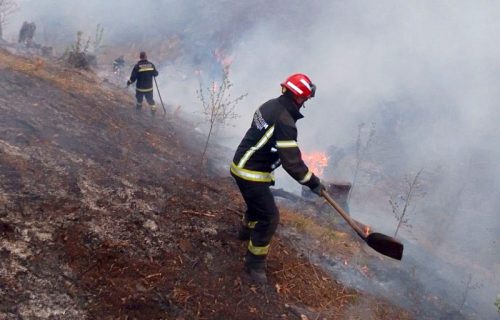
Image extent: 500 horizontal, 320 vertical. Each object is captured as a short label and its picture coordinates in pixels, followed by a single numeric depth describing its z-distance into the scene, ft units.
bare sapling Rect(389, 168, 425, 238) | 45.09
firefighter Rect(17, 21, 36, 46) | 48.24
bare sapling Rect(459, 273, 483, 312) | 22.27
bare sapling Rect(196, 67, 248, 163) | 59.09
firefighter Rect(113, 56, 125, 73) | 54.39
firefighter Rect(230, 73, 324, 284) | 11.80
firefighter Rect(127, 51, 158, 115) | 32.50
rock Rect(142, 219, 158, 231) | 13.67
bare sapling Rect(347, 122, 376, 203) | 50.81
